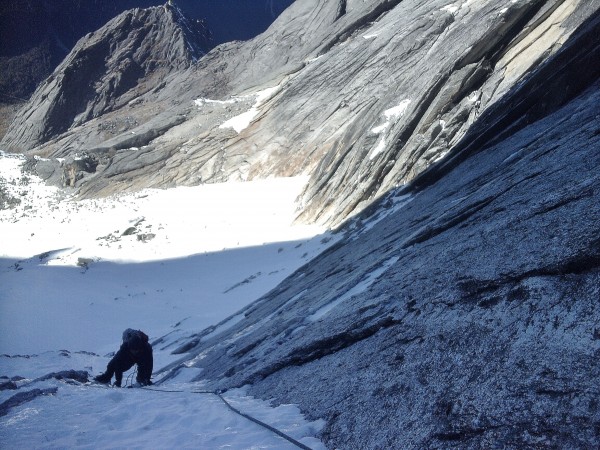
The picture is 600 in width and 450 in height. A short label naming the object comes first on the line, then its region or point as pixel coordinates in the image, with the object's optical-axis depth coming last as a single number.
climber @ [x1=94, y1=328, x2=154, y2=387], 8.01
